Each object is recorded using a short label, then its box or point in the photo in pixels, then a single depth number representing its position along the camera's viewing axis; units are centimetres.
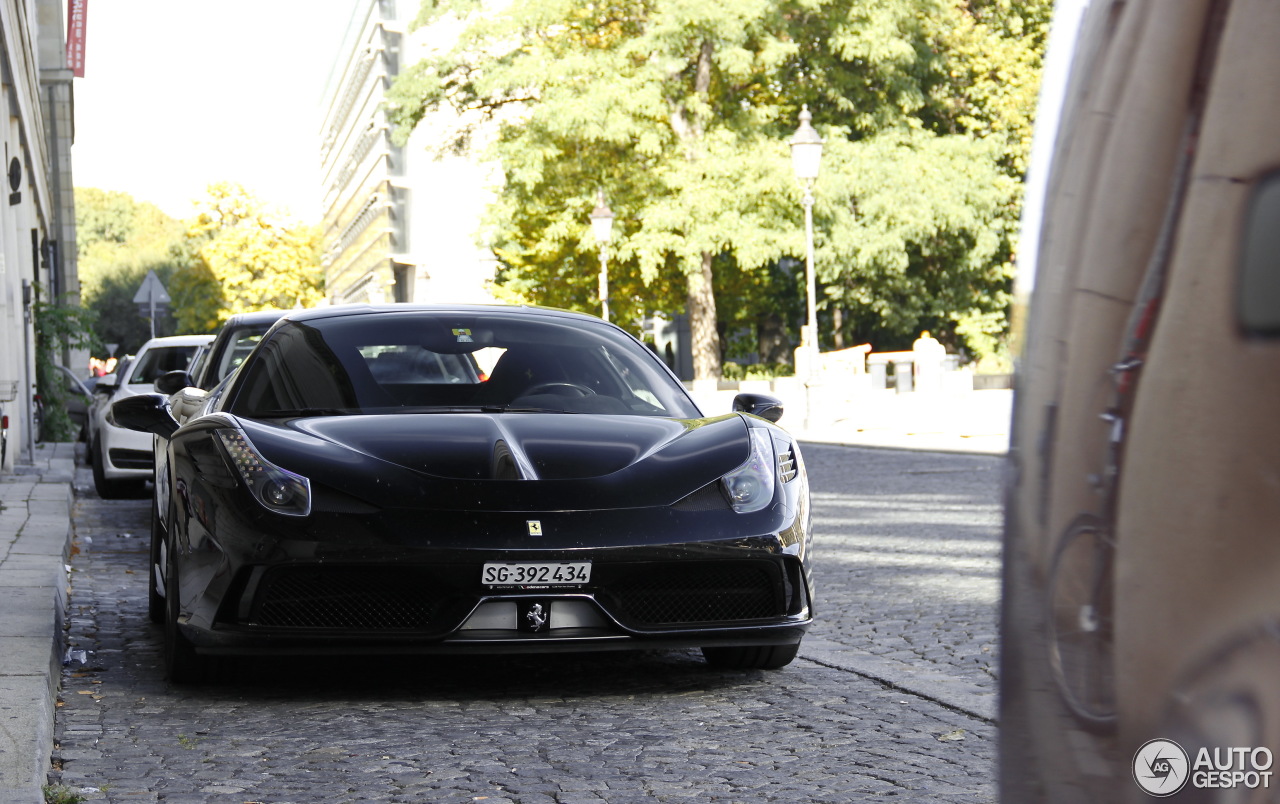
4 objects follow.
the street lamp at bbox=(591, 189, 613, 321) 3475
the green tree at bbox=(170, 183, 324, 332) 8656
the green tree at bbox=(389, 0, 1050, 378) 3688
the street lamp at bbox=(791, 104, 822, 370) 2573
